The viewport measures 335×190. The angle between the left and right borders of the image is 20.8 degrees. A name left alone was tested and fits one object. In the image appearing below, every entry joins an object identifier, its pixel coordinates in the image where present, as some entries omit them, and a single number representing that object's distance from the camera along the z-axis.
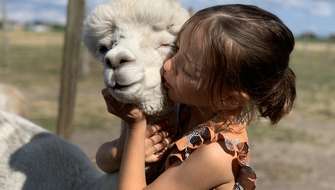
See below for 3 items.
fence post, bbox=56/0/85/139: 3.14
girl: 1.66
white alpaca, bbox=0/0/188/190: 1.61
